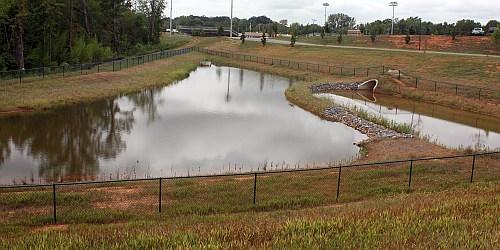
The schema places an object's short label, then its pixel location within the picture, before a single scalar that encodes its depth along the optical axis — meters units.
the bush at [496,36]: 66.32
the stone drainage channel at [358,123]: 28.28
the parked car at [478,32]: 84.75
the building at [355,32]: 122.19
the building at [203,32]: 138.73
